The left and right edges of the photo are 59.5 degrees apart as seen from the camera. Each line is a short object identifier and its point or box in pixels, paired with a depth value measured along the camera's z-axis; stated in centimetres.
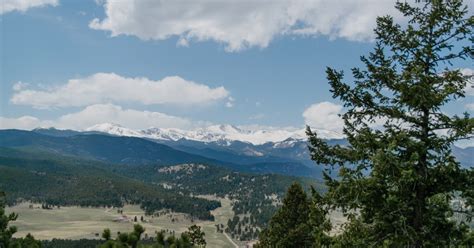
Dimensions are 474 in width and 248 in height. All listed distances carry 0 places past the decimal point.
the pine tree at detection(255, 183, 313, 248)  4422
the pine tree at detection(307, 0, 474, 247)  1747
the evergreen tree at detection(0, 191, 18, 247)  3103
